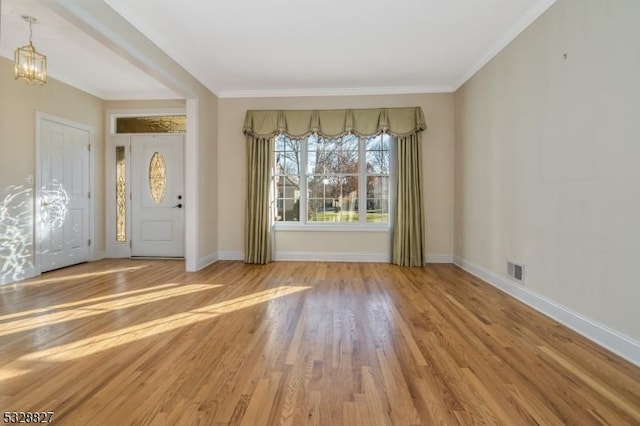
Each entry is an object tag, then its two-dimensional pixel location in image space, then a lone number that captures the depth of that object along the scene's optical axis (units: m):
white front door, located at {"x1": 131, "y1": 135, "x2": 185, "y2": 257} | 5.40
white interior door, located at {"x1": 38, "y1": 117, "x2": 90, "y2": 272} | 4.41
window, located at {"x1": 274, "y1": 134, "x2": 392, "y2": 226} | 5.30
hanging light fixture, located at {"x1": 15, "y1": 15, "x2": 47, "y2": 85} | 3.00
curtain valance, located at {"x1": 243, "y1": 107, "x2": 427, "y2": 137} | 4.95
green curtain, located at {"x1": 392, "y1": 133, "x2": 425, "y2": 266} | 4.95
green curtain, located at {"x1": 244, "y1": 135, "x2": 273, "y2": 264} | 5.14
